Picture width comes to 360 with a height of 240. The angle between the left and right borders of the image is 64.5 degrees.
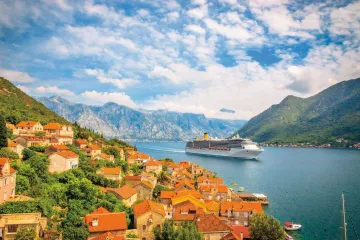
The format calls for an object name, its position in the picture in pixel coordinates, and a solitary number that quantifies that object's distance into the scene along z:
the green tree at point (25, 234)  21.95
